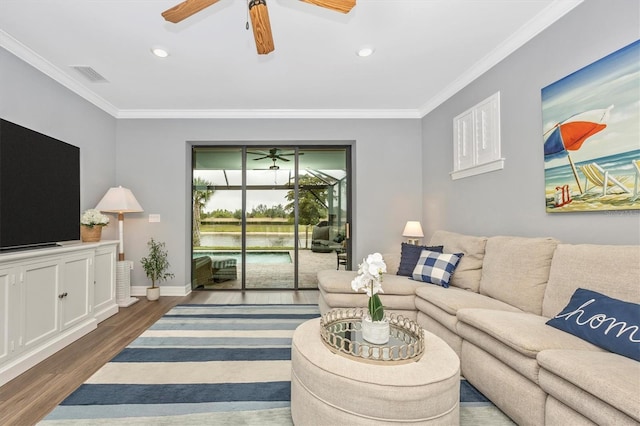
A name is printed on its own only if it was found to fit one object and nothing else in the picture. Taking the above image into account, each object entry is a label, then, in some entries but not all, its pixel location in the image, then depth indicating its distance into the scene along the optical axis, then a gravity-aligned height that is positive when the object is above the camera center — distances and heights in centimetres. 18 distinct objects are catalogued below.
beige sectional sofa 121 -63
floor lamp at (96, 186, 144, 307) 377 +5
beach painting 179 +53
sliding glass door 481 +5
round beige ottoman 127 -75
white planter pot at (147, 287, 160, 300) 411 -101
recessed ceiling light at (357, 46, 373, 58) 283 +157
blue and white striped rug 171 -111
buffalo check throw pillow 286 -49
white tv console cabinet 217 -70
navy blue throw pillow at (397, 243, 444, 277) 326 -44
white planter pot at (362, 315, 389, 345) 161 -61
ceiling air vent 313 +156
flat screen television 237 +26
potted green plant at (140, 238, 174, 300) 415 -65
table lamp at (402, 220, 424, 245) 403 -18
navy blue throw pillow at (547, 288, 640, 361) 134 -51
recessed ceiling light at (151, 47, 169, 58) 281 +157
